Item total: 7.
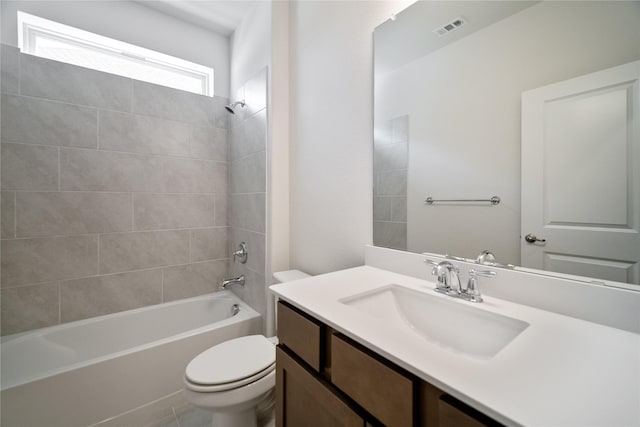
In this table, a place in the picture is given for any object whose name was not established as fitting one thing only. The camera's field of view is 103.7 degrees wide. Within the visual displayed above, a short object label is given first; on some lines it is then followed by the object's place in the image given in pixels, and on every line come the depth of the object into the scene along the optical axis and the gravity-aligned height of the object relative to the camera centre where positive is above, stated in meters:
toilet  1.08 -0.76
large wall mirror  0.65 +0.25
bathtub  1.22 -0.89
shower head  2.11 +0.91
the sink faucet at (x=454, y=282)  0.81 -0.24
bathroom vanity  0.39 -0.29
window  1.75 +1.25
